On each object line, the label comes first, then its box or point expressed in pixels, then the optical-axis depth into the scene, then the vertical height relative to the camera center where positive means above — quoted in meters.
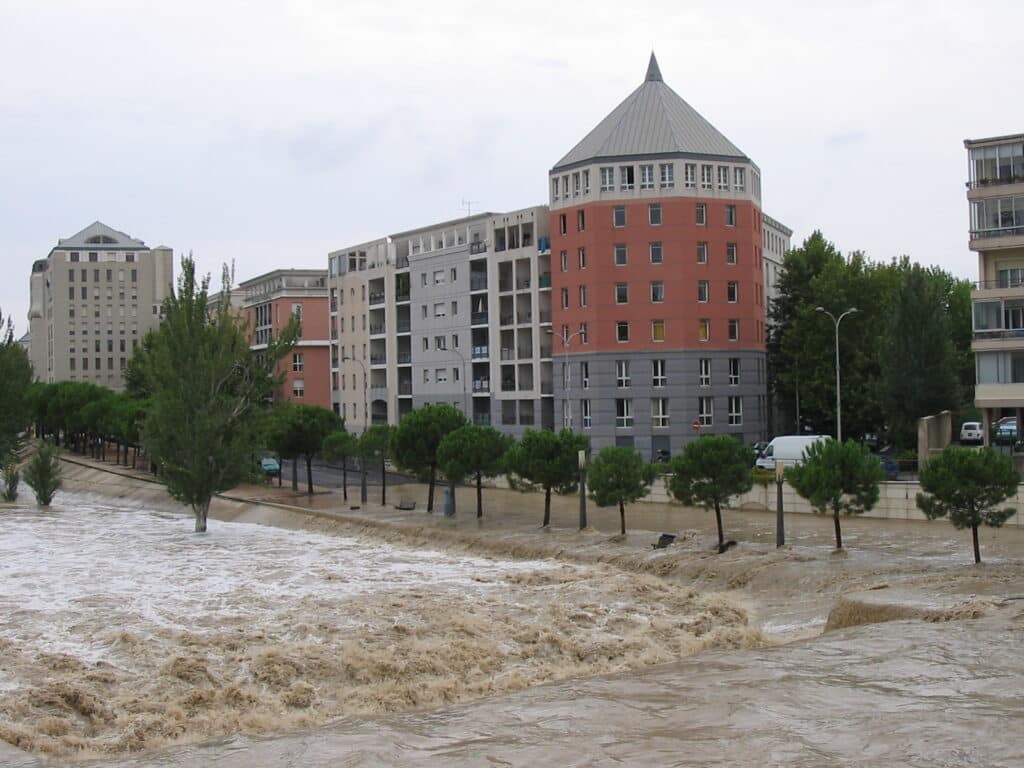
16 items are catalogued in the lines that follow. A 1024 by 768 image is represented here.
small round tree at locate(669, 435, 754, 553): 40.00 -1.07
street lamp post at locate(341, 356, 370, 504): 59.50 +2.41
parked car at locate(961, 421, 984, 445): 66.25 +0.17
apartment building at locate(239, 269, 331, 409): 110.19 +10.35
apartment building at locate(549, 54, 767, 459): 69.88 +8.86
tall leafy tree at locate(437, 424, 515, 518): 49.88 -0.36
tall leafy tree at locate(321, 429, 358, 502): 61.88 +0.03
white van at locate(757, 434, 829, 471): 57.97 -0.52
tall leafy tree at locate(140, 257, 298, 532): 49.62 +2.15
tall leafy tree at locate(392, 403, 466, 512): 53.12 +0.32
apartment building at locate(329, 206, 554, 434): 78.94 +9.00
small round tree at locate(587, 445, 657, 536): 43.22 -1.28
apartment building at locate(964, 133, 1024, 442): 54.56 +8.04
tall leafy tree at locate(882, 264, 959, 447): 62.47 +4.09
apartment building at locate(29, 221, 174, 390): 157.12 +19.93
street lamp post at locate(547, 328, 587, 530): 71.88 +4.27
